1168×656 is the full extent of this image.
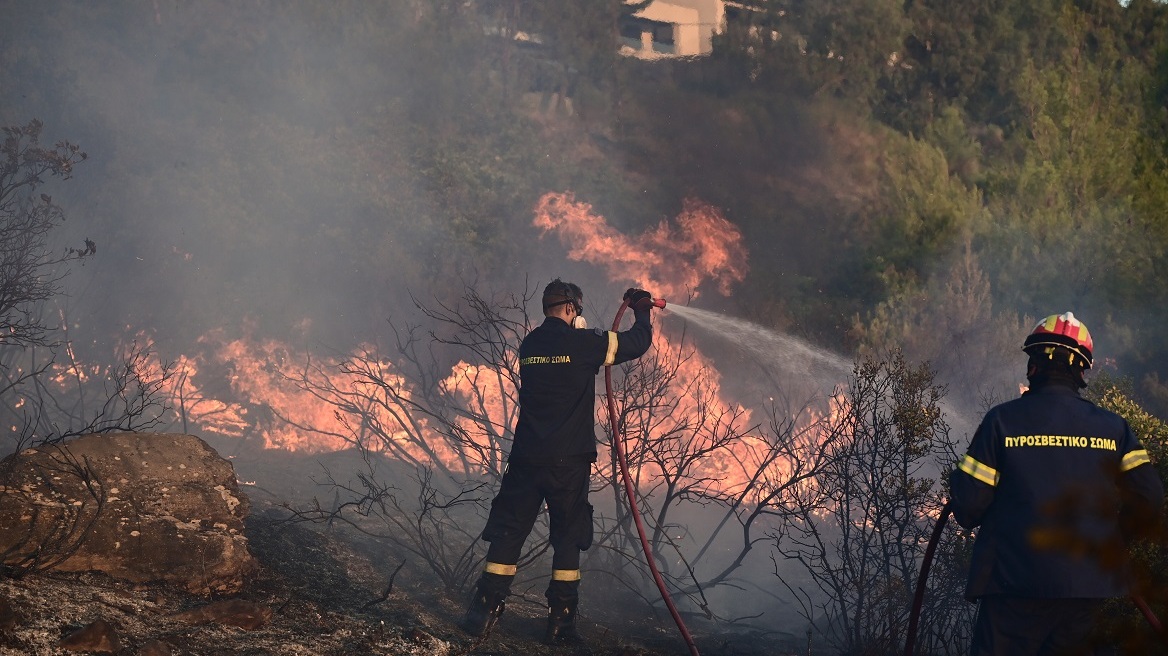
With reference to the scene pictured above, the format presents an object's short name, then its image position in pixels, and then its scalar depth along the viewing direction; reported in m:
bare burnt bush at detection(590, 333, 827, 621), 6.73
